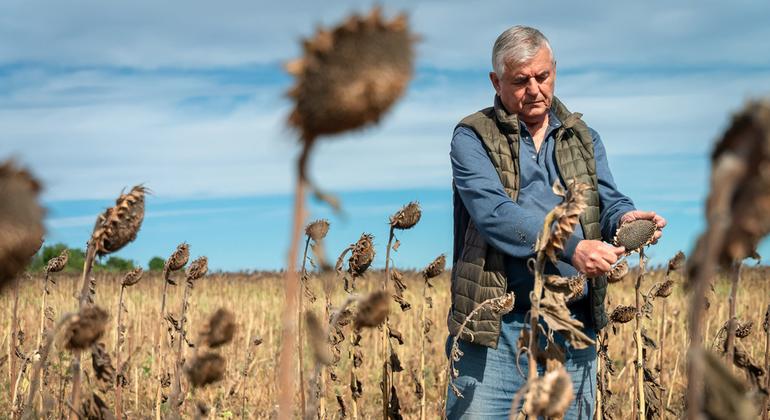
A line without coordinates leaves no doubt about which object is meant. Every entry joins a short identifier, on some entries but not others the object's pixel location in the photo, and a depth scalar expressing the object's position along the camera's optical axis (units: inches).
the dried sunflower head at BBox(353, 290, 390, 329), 78.3
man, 160.2
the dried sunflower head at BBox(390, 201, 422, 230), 177.6
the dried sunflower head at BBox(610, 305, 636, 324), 171.2
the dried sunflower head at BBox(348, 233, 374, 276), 173.0
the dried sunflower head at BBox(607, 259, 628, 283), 165.5
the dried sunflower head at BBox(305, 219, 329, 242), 177.9
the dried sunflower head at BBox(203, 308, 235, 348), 87.1
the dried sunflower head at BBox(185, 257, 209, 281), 184.5
